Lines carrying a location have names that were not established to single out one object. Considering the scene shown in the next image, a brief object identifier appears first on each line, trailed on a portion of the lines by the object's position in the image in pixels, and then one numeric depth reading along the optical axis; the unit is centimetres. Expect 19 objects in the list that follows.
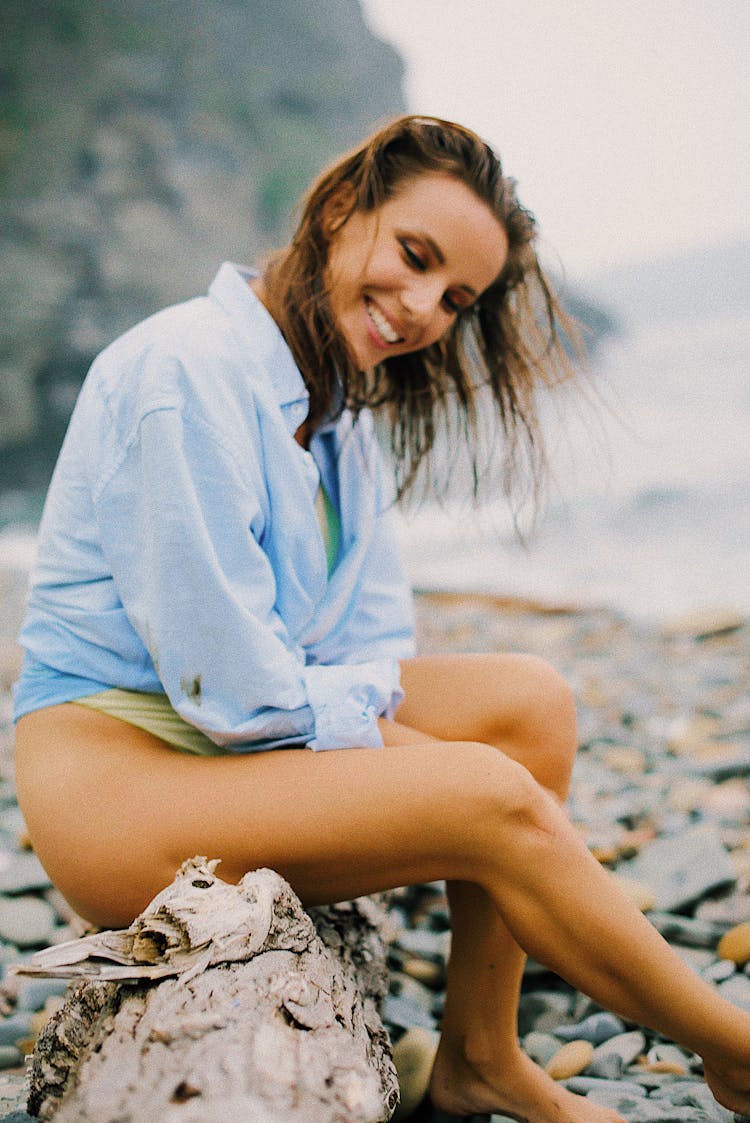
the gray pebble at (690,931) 202
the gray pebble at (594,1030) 176
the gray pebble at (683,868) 216
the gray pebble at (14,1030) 171
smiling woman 127
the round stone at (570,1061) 166
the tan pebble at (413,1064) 158
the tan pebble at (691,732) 319
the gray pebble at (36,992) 184
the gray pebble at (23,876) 224
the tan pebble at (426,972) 196
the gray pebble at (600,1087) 157
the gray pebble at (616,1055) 166
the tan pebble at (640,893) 212
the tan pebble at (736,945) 193
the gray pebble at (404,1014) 177
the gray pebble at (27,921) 205
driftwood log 94
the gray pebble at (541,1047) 172
